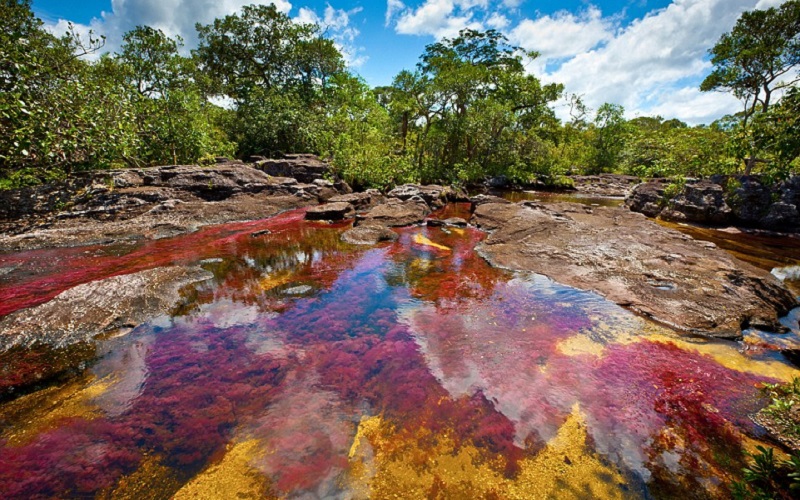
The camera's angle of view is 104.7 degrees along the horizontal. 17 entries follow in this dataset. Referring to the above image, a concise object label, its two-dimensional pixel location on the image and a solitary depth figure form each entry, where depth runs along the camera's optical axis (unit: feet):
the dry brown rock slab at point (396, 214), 40.80
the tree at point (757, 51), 53.93
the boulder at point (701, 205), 42.45
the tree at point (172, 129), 45.15
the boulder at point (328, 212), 42.60
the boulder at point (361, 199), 50.29
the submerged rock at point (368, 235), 33.06
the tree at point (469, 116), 72.84
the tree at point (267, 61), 88.84
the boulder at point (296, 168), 58.18
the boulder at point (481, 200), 53.59
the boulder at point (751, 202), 40.40
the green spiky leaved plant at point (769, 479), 6.23
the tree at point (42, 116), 27.78
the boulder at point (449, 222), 41.19
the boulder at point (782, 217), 38.86
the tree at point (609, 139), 114.73
